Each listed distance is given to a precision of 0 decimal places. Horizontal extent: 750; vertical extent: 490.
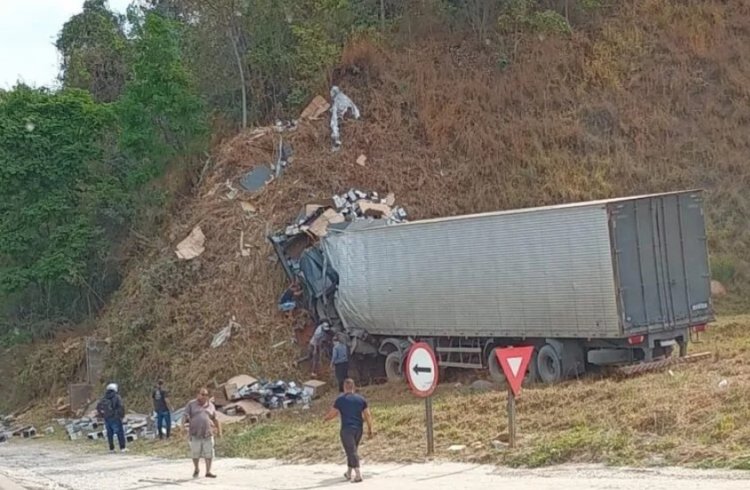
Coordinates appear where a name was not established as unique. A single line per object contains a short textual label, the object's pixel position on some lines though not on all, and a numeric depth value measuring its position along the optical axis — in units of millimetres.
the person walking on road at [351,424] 14031
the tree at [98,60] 53688
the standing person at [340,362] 25031
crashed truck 20047
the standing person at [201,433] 16844
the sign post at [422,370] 14727
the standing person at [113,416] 23547
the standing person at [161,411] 24031
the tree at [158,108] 37250
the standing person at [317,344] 28156
